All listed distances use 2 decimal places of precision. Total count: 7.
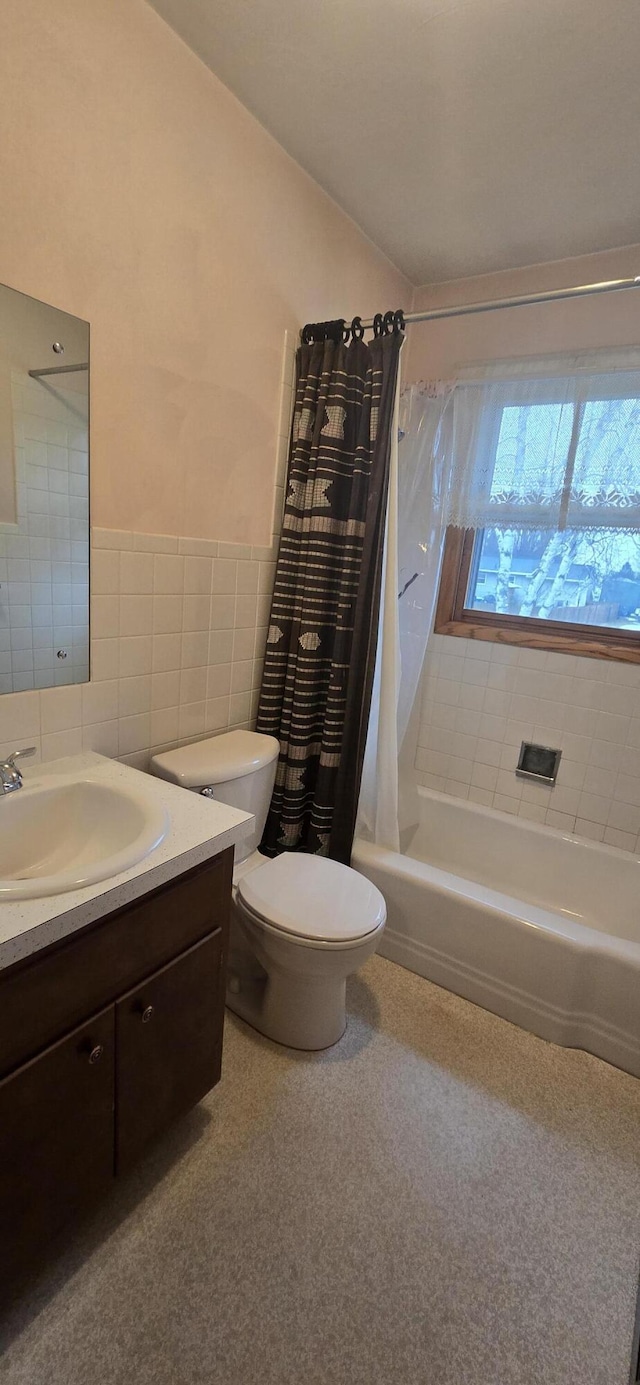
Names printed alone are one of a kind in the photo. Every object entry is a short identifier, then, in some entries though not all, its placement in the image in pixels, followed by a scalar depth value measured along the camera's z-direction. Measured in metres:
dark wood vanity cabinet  0.84
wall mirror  1.13
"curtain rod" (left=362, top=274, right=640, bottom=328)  1.38
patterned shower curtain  1.74
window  1.90
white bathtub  1.60
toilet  1.41
